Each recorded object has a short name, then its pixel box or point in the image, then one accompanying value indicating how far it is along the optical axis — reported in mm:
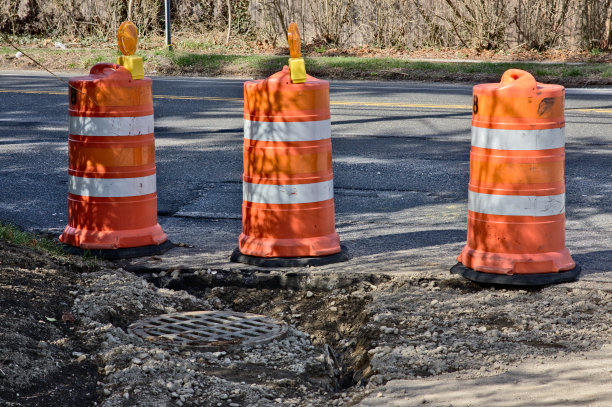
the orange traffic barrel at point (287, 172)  10625
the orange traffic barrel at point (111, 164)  11008
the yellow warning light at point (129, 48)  11172
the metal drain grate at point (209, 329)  8292
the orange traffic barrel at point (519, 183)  9758
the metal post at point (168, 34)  41256
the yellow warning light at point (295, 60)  10492
